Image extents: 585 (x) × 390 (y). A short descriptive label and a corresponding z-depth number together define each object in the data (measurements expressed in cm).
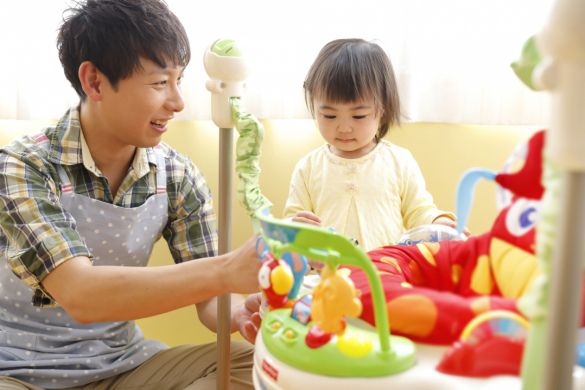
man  82
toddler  109
